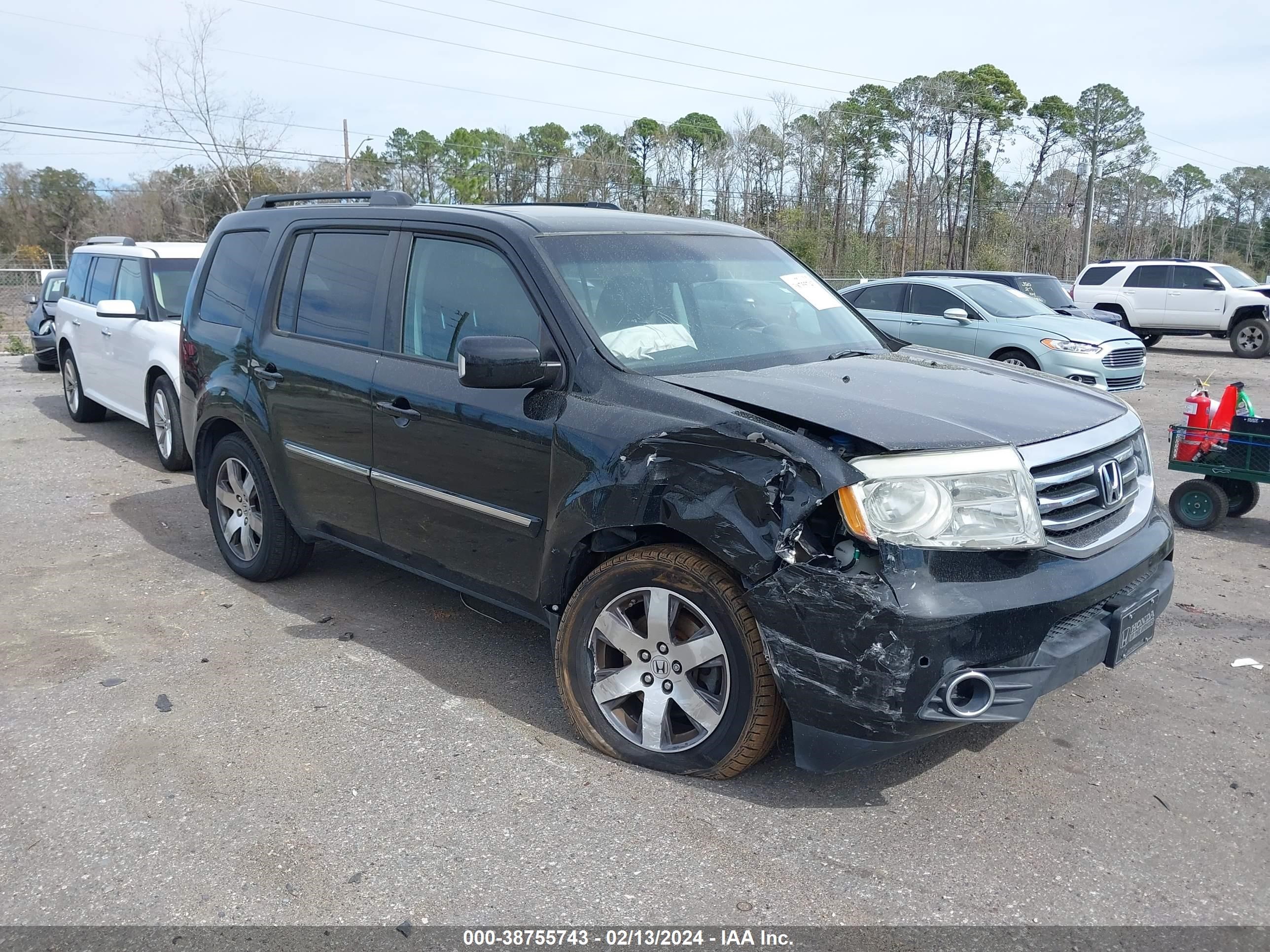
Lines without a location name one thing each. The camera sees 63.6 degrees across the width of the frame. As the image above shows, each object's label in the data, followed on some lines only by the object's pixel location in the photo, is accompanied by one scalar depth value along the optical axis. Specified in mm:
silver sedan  12688
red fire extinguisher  6668
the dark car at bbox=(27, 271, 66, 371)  15109
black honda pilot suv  2994
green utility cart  6461
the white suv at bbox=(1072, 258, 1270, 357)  20875
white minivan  8469
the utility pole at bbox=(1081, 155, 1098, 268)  41844
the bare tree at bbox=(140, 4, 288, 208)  31000
